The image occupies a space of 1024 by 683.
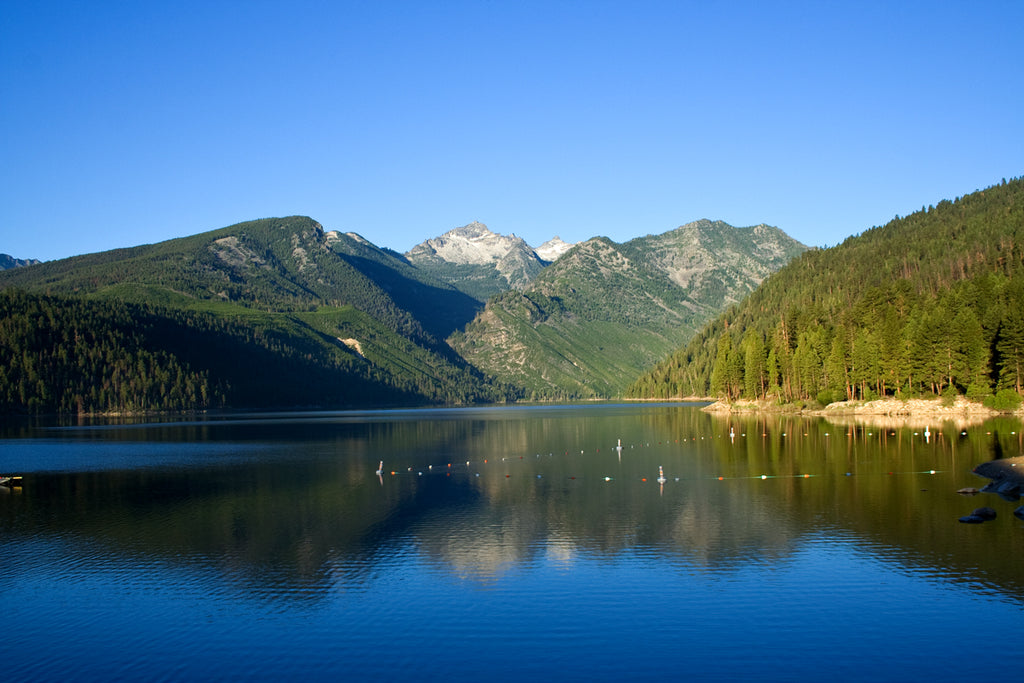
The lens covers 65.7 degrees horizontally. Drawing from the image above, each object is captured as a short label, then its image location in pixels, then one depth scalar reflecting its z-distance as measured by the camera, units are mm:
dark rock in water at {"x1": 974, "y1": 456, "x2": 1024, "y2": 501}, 62938
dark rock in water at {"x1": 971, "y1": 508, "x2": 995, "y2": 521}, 53756
